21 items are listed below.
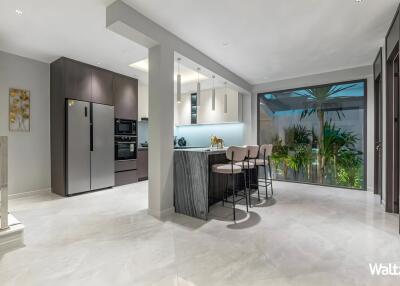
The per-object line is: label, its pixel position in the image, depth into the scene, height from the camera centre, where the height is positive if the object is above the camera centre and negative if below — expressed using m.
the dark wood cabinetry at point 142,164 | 5.36 -0.60
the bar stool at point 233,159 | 3.02 -0.28
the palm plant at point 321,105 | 4.91 +0.84
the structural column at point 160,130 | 2.94 +0.15
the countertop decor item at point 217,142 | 4.06 -0.03
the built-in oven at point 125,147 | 4.86 -0.16
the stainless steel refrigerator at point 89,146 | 4.05 -0.11
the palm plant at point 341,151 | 4.71 -0.25
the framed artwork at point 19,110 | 3.88 +0.59
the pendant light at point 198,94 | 3.79 +0.83
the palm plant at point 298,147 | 5.24 -0.17
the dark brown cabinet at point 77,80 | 4.04 +1.20
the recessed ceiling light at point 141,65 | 4.62 +1.71
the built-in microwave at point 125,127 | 4.88 +0.33
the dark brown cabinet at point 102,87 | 4.45 +1.17
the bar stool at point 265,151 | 3.92 -0.20
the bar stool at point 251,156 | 3.44 -0.27
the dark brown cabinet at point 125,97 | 4.89 +1.05
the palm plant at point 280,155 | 5.51 -0.40
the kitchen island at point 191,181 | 2.89 -0.58
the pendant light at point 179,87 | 3.46 +0.89
